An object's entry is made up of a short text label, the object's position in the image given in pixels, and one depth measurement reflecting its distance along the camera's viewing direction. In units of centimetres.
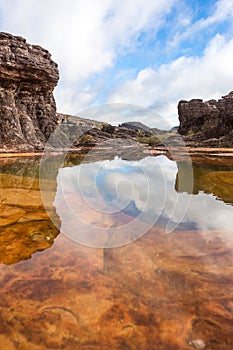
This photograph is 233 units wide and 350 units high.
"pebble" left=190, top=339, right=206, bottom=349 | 181
